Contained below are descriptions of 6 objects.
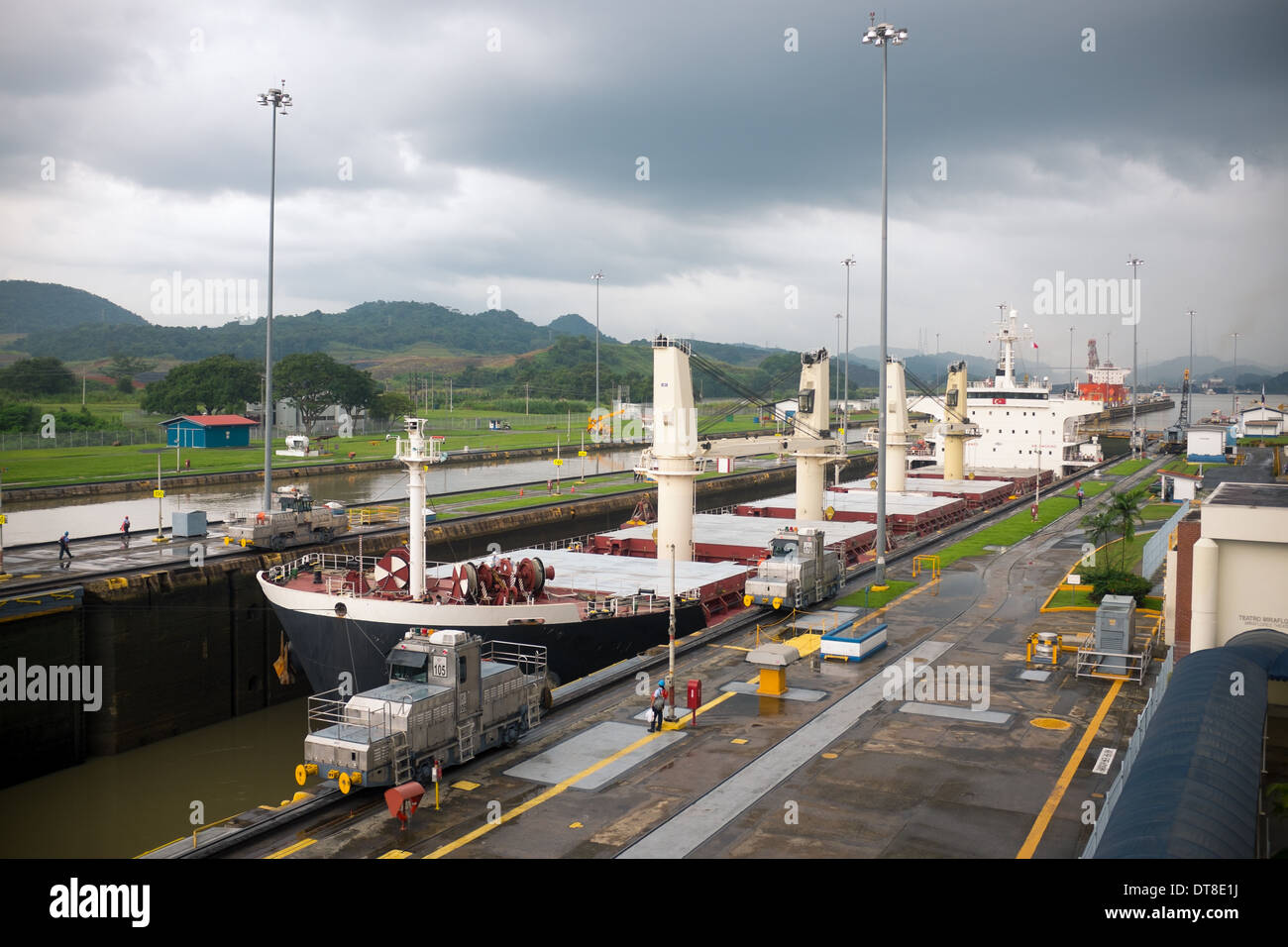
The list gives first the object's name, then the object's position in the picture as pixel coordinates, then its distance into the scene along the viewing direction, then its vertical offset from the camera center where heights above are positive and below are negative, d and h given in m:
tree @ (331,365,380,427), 128.00 +5.01
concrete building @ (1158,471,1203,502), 66.19 -3.72
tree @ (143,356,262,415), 120.31 +4.56
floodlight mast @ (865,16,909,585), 39.59 +10.70
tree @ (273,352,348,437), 123.62 +5.59
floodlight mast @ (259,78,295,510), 47.44 +12.47
